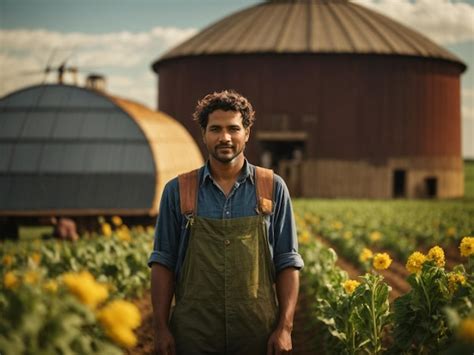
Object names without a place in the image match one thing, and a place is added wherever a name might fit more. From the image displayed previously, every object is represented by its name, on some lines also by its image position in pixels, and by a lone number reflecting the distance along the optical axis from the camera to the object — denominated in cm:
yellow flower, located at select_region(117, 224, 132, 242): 894
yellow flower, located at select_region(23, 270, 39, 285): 250
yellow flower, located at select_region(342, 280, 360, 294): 494
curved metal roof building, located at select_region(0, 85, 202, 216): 1394
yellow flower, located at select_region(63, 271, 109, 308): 239
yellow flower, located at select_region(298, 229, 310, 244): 903
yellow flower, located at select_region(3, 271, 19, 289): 269
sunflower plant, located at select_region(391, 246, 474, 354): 431
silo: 3089
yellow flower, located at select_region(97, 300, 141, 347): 238
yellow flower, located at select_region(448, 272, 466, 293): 426
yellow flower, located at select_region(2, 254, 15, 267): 592
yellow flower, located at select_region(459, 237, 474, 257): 456
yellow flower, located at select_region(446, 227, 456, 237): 1316
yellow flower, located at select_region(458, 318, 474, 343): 228
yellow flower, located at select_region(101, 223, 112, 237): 877
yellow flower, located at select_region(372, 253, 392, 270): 482
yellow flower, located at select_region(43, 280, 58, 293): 262
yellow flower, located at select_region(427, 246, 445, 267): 453
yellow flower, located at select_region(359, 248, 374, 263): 562
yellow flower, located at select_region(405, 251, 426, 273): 446
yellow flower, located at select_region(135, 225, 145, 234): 1141
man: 364
